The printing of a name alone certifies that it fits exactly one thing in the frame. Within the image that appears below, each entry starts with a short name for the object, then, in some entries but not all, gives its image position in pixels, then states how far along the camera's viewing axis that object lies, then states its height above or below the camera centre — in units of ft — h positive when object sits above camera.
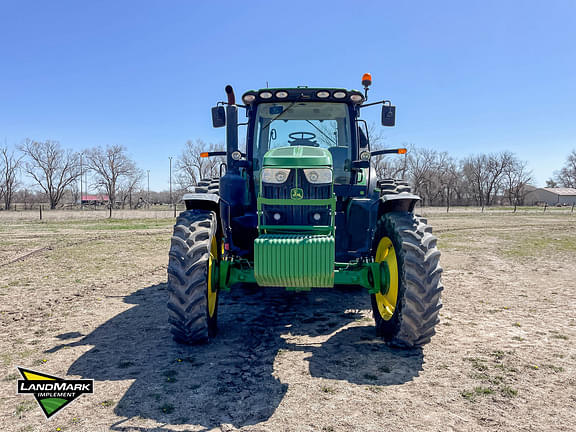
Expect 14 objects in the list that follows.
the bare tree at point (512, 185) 254.68 +11.70
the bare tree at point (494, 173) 255.70 +19.28
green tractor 12.40 -0.79
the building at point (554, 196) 289.94 +5.33
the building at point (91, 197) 302.45 +3.87
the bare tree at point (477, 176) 258.78 +17.54
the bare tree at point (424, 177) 216.33 +14.65
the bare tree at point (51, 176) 198.80 +13.01
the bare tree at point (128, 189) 216.74 +7.09
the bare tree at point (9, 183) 189.47 +8.82
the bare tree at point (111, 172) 207.62 +15.67
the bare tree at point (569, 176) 293.02 +20.87
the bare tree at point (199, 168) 166.09 +14.96
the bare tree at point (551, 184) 322.34 +15.78
